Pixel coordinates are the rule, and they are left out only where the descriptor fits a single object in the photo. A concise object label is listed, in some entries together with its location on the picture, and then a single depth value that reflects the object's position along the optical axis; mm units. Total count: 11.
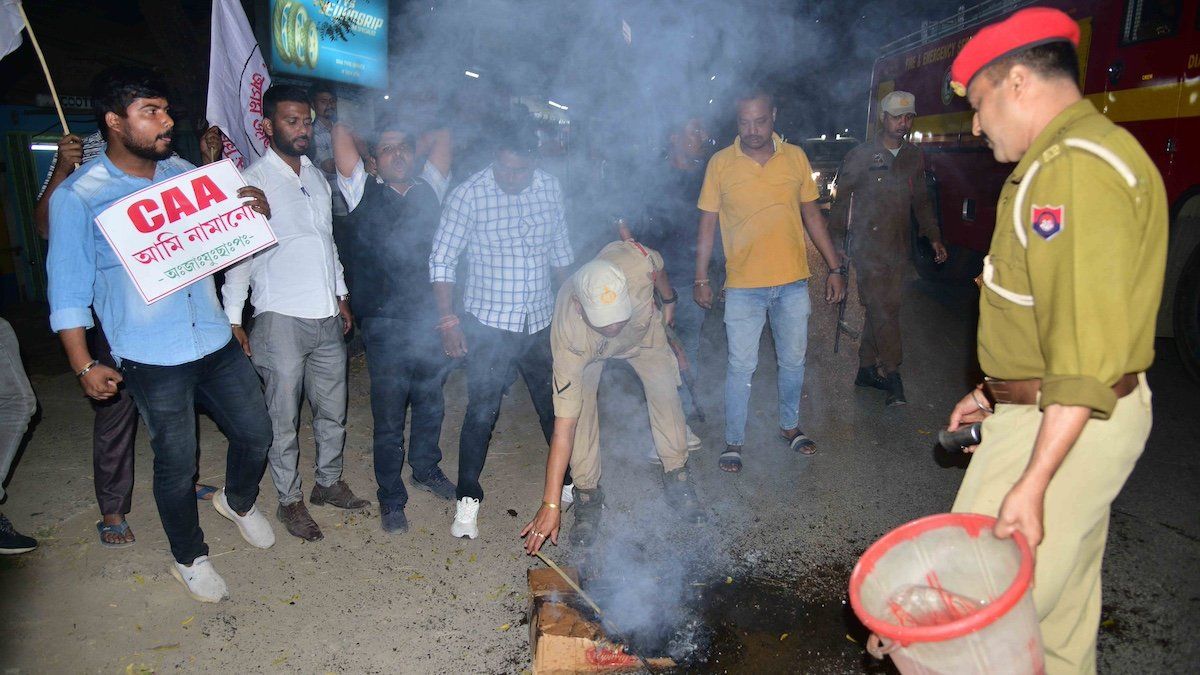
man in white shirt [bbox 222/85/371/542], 3277
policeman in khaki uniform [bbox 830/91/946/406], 4930
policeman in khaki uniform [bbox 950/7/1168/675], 1485
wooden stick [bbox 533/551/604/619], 2704
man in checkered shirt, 3535
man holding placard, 2588
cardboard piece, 2523
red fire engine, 5461
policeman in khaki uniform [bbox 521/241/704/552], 2867
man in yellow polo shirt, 3951
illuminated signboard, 7695
